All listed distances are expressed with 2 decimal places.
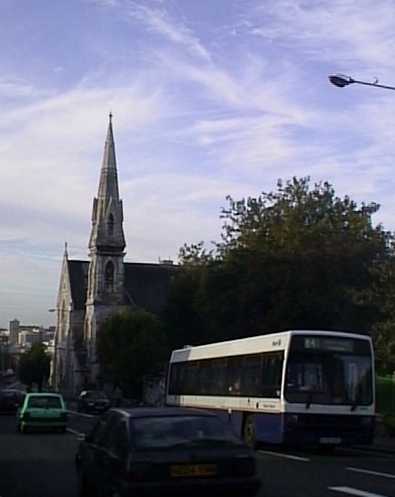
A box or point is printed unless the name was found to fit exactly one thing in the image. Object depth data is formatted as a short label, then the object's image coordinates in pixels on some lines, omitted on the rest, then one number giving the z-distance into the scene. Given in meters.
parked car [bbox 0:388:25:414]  60.19
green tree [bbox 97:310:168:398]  83.06
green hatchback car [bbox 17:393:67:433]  36.88
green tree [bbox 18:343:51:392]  149.25
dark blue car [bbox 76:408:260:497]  11.83
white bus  24.62
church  117.31
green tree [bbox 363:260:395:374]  33.12
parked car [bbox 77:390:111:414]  60.71
